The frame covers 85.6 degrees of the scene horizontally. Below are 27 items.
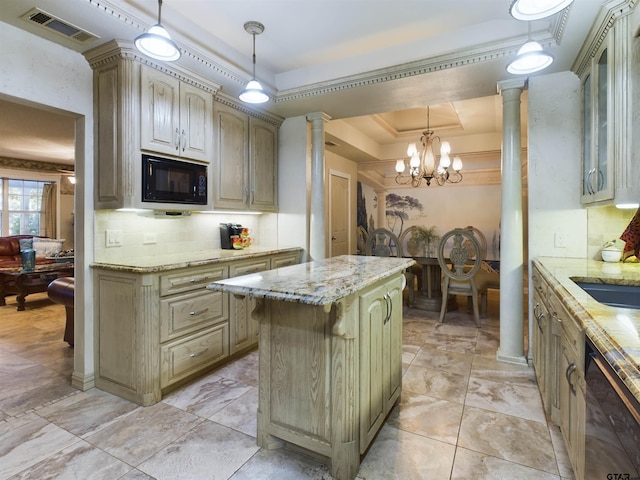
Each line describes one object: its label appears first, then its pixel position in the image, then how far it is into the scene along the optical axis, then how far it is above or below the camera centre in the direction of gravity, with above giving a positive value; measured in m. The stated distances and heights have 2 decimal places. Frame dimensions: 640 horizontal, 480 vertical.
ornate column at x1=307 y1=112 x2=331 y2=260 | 3.95 +0.42
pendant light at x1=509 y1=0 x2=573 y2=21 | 1.52 +1.03
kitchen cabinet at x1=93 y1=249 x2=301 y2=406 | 2.29 -0.64
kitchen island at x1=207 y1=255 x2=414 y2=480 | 1.54 -0.59
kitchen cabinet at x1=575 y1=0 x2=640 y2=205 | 1.79 +0.77
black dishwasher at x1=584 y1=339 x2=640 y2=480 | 0.78 -0.49
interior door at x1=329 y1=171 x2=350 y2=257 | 5.92 +0.44
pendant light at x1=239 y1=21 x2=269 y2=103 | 2.50 +1.07
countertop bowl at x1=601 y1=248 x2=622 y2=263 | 2.45 -0.13
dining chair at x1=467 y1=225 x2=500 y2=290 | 4.24 -0.48
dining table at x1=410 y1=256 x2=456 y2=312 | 4.64 -0.71
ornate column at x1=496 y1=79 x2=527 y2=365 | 2.91 +0.06
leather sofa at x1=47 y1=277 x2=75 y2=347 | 2.98 -0.50
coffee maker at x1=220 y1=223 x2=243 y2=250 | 3.61 +0.04
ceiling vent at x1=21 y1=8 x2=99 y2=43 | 2.01 +1.31
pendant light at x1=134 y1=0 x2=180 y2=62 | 1.84 +1.07
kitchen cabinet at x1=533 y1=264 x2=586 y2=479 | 1.26 -0.61
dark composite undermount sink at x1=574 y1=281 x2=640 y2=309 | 1.86 -0.31
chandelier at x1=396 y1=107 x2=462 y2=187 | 4.42 +1.02
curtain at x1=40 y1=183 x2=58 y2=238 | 7.65 +0.68
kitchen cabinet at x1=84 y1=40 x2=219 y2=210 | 2.40 +0.88
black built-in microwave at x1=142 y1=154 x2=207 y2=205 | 2.55 +0.46
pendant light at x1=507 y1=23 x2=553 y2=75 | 1.94 +1.02
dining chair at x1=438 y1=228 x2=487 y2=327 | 3.97 -0.43
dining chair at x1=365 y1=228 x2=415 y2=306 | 4.69 -0.13
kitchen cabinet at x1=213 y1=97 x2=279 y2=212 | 3.29 +0.82
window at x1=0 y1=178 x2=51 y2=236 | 7.09 +0.69
